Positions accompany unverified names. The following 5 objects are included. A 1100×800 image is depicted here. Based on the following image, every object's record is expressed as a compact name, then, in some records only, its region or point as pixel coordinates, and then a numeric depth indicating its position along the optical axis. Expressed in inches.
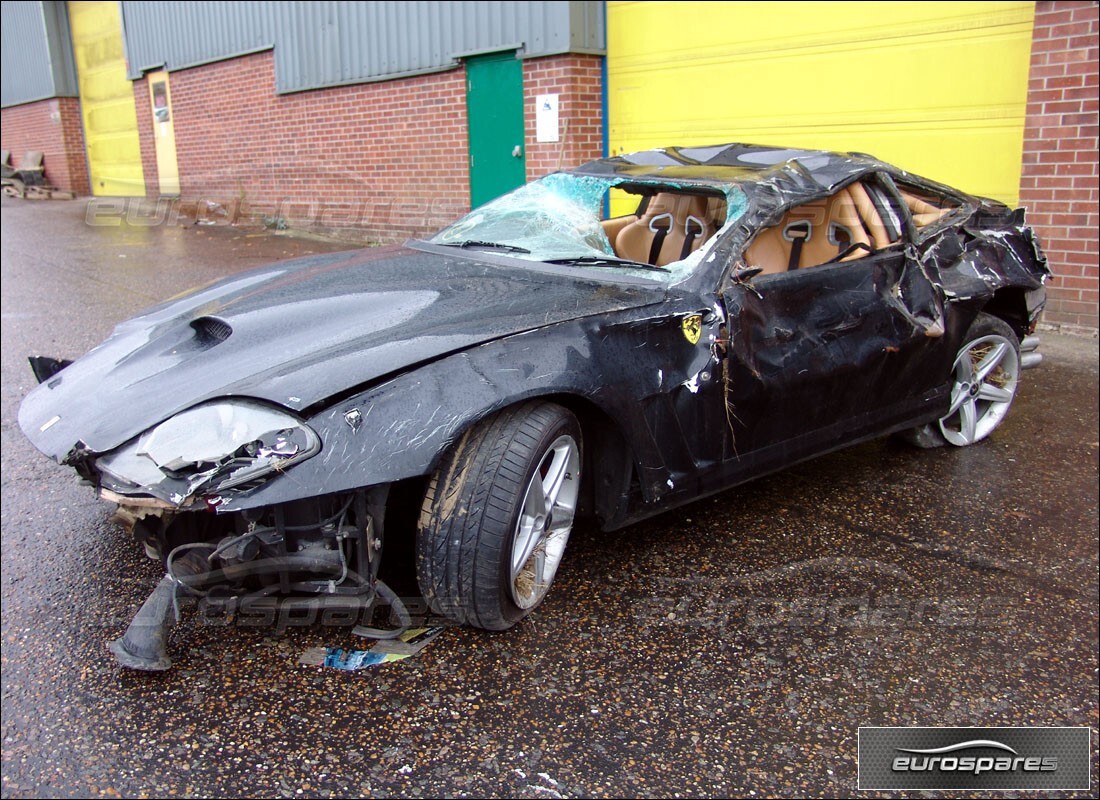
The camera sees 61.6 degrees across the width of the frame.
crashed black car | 96.0
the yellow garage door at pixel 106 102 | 714.8
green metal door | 390.0
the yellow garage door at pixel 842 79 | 278.1
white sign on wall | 372.8
